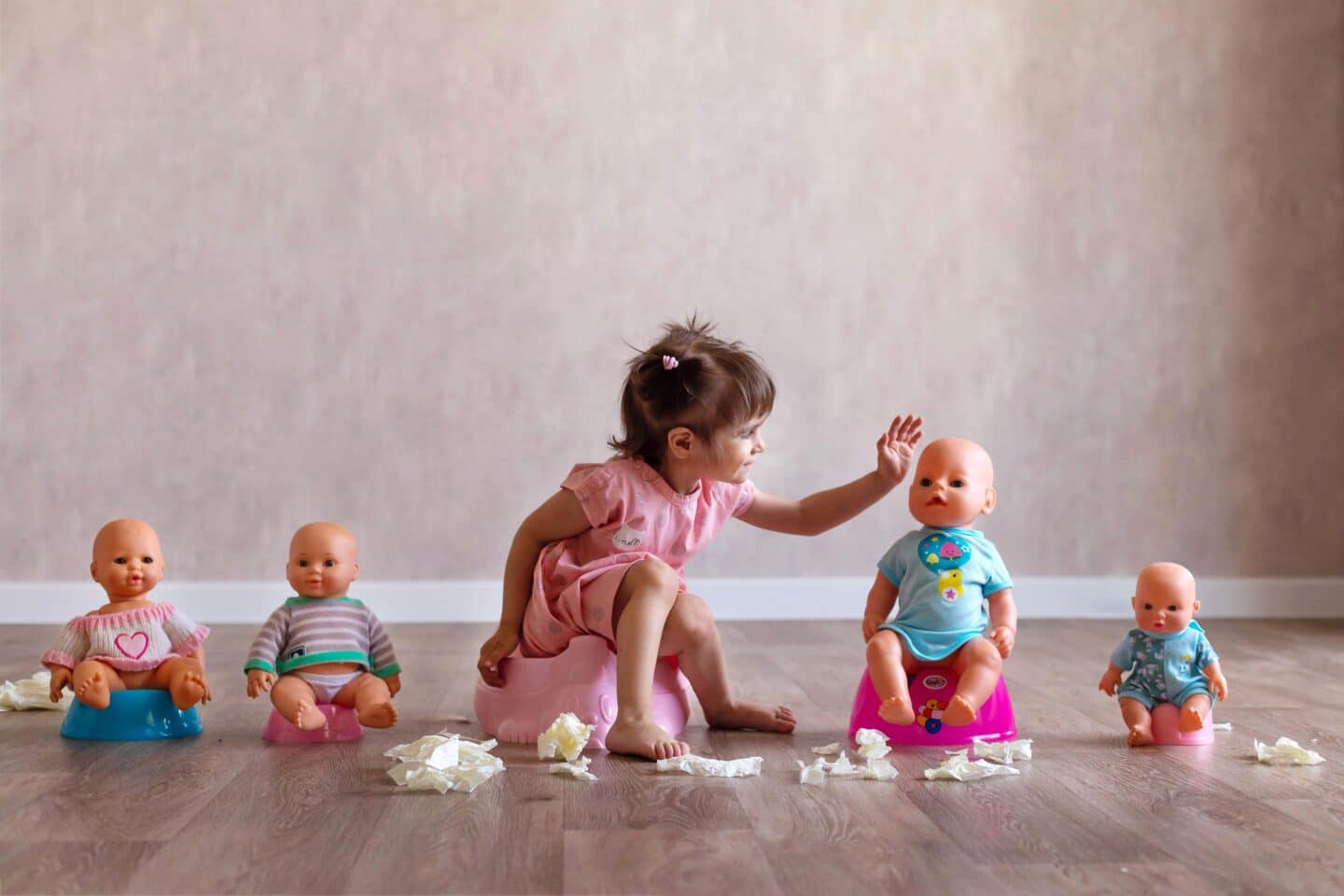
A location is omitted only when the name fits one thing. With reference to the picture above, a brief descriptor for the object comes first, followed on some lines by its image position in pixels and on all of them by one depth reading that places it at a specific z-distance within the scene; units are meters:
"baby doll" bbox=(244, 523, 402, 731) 1.89
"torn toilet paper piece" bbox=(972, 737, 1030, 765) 1.78
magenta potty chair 1.91
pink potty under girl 1.93
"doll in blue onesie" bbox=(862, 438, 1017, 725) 1.87
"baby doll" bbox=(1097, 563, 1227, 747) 1.90
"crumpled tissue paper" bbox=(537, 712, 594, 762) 1.77
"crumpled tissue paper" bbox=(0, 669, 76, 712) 2.16
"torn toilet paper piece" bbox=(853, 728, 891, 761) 1.75
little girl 1.96
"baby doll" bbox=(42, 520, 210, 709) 1.92
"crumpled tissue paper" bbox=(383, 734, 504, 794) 1.59
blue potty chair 1.91
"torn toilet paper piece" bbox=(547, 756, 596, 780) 1.67
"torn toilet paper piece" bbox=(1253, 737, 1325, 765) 1.77
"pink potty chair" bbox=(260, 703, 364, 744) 1.91
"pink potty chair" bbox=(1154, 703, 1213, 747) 1.90
